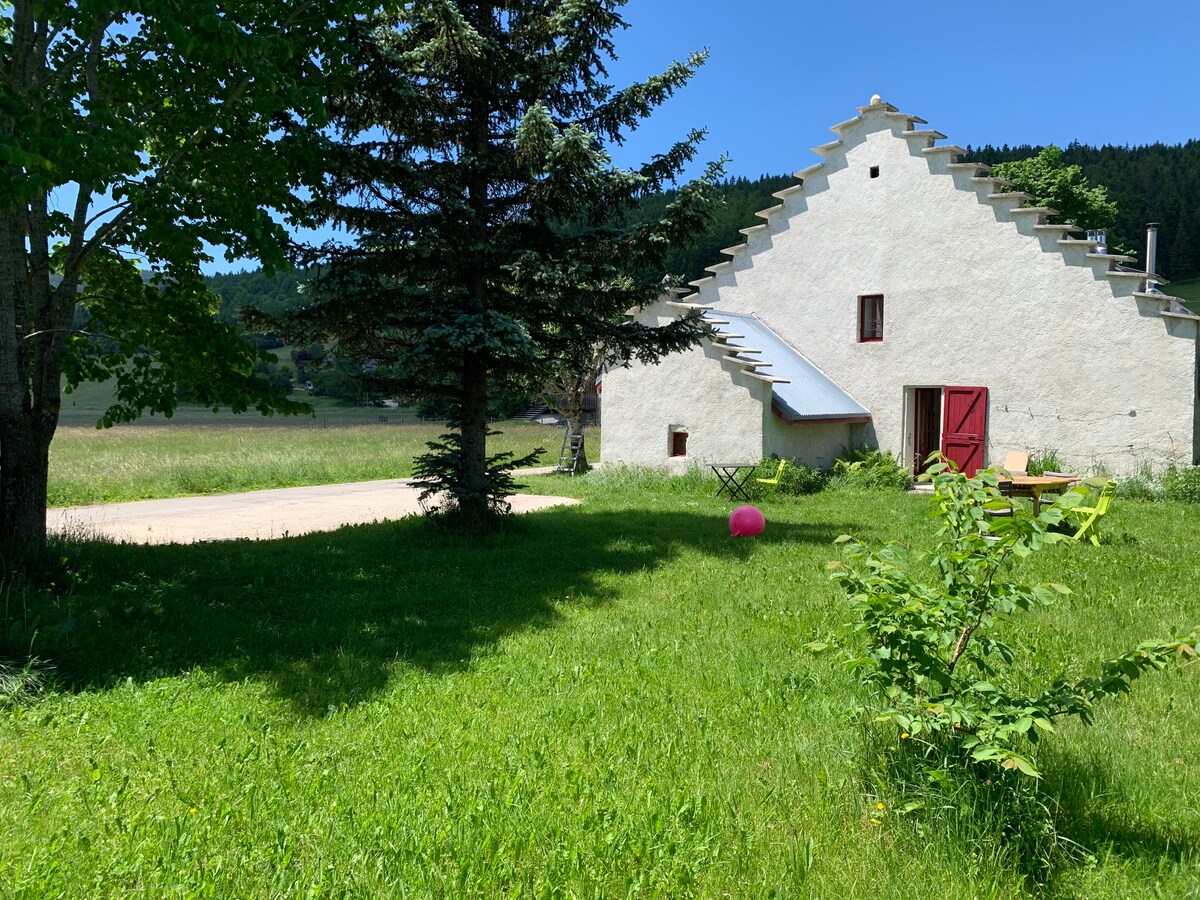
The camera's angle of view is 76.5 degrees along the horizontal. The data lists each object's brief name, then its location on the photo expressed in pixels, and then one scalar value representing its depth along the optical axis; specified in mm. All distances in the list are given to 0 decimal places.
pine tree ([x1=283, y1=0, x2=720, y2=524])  10484
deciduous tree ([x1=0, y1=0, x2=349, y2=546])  7062
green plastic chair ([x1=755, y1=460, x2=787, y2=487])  16264
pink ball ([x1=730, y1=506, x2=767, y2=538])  11891
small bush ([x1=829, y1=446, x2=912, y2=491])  18438
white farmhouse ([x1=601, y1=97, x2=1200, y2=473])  16609
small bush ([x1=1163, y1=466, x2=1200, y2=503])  15578
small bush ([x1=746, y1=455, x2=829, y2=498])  16781
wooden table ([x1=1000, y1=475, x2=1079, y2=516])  12336
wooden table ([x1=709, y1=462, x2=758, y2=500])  16453
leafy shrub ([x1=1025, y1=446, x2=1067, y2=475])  17297
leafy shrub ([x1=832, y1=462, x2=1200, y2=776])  3285
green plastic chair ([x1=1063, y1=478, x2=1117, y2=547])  10594
